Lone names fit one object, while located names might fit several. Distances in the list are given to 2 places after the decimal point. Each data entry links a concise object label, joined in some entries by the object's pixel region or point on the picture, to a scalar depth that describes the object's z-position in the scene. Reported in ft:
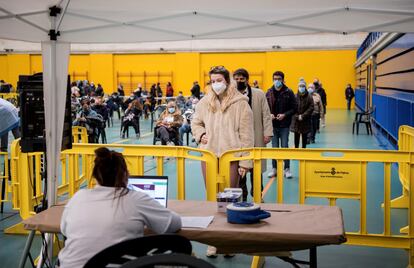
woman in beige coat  17.94
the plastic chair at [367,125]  56.39
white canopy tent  16.49
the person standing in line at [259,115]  21.79
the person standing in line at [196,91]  59.19
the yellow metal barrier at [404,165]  21.65
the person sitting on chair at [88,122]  41.85
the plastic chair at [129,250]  7.37
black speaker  17.16
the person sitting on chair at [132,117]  52.31
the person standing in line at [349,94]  97.94
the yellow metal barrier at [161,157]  18.28
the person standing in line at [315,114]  50.14
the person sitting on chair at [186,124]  45.08
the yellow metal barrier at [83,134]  27.03
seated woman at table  9.30
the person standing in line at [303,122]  35.40
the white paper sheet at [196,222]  11.72
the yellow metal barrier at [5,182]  23.29
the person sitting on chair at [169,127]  38.99
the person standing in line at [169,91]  105.81
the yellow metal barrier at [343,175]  17.10
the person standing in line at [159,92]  102.73
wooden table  11.11
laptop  12.77
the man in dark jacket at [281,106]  29.68
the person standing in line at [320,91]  66.53
